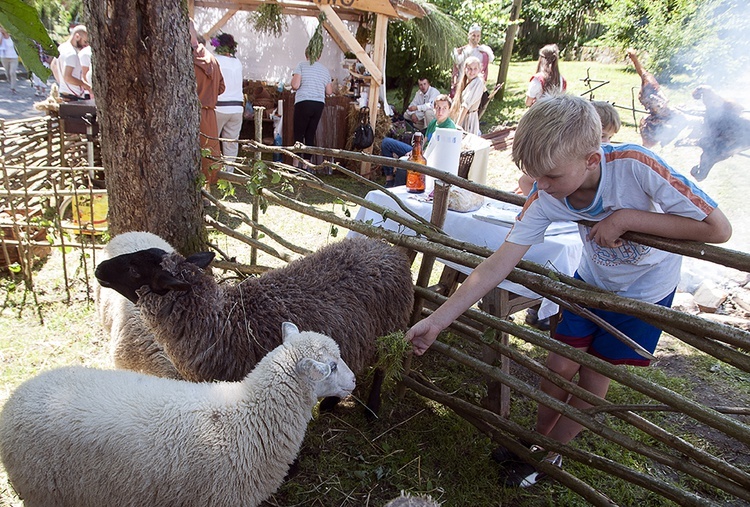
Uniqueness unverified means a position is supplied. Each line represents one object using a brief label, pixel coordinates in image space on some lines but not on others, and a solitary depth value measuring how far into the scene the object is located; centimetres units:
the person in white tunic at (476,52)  991
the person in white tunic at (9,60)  1484
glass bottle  409
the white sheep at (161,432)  188
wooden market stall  857
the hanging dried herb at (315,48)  880
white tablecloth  327
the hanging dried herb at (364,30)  1083
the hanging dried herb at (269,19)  1023
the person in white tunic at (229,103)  747
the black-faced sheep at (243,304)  248
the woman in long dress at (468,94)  847
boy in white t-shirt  177
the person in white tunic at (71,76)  704
